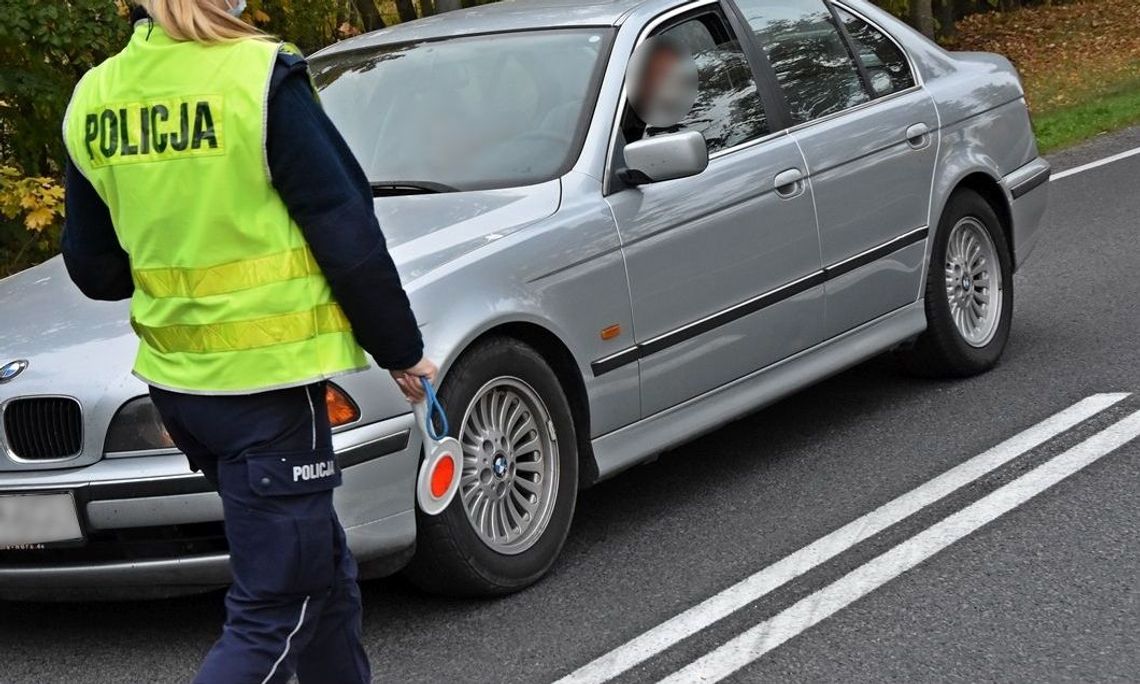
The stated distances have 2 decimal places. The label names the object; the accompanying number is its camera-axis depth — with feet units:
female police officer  10.71
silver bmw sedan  15.17
